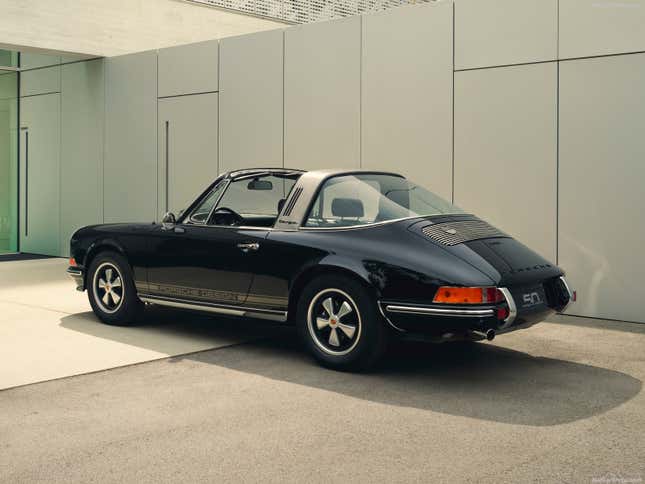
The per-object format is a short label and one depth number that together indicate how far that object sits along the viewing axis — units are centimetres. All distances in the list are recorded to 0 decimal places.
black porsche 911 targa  523
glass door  1485
